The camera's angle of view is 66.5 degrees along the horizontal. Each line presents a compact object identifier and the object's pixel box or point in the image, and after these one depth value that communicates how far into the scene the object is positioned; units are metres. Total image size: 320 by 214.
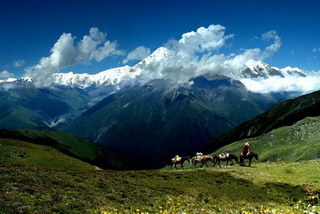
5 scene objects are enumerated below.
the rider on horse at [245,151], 59.56
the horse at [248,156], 58.81
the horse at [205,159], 65.81
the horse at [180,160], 67.09
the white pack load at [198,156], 66.69
